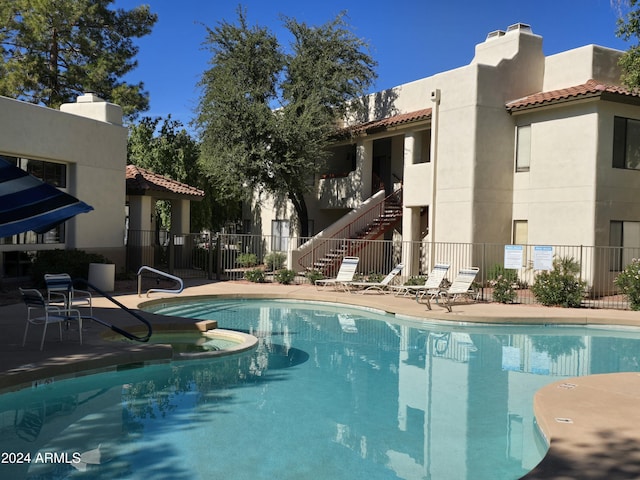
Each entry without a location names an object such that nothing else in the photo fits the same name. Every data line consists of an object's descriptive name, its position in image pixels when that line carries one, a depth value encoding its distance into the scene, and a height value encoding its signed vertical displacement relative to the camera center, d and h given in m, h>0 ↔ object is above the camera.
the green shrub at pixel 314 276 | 22.64 -1.27
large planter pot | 18.61 -1.20
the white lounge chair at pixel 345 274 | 21.03 -1.07
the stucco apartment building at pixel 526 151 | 19.75 +3.36
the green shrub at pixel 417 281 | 20.52 -1.21
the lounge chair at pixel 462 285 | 17.52 -1.16
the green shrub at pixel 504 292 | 18.34 -1.35
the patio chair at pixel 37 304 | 9.53 -1.11
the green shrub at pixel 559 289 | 17.66 -1.17
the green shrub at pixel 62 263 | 18.16 -0.85
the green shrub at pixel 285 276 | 22.84 -1.31
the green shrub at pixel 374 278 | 21.81 -1.23
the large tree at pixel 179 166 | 32.91 +3.89
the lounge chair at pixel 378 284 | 20.64 -1.40
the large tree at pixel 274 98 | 25.30 +6.23
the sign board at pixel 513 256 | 18.45 -0.27
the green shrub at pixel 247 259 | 27.53 -0.87
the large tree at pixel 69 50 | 31.48 +10.16
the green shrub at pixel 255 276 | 22.94 -1.34
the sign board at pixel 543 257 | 18.35 -0.27
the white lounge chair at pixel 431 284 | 18.19 -1.19
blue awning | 7.72 +0.41
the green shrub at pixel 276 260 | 26.95 -0.84
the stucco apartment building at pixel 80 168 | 18.12 +2.20
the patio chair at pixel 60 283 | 10.55 -0.84
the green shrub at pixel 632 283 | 17.20 -0.92
